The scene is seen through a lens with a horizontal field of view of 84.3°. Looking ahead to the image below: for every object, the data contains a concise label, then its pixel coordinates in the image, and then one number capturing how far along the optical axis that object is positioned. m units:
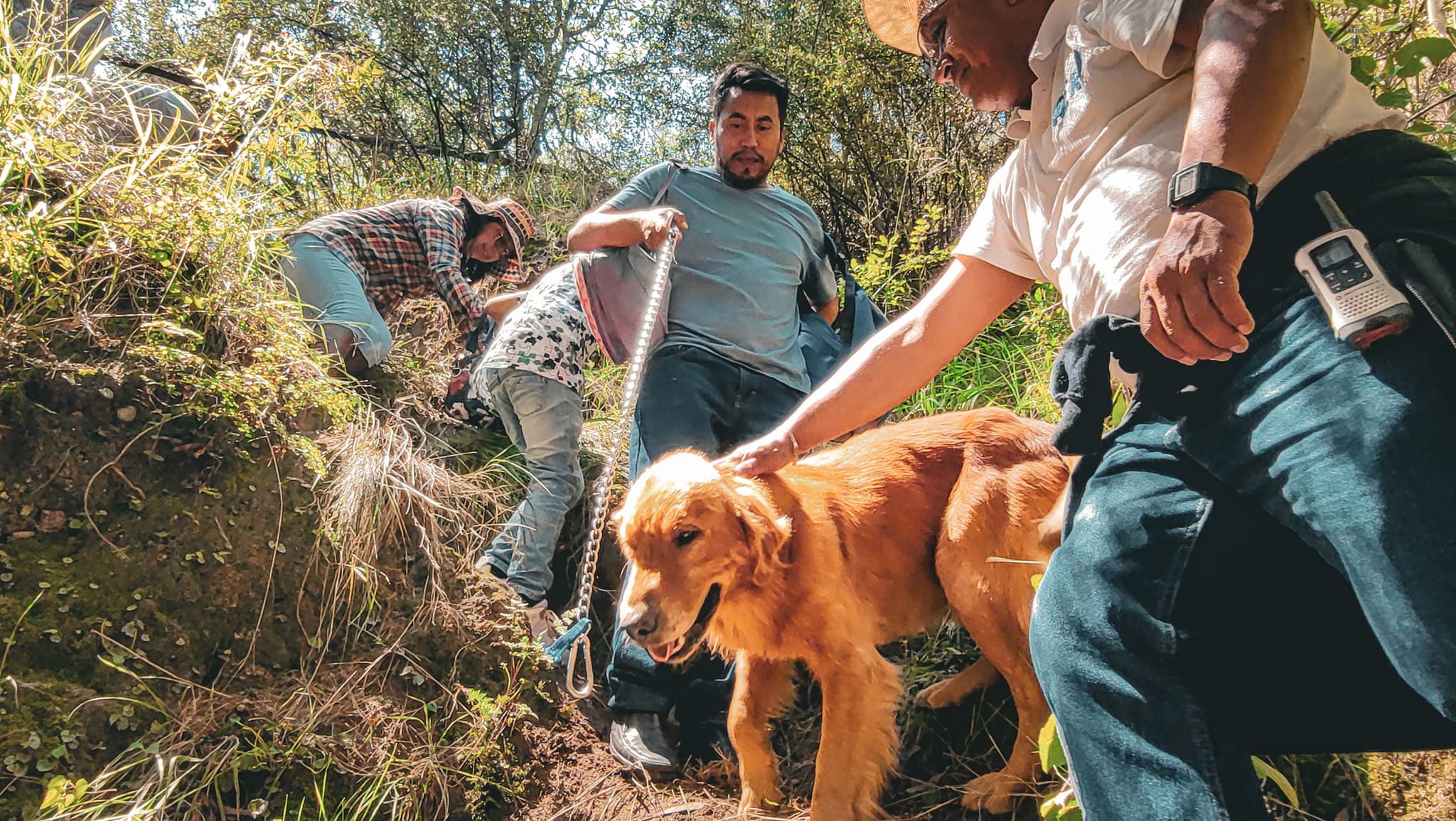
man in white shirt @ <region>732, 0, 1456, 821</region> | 0.97
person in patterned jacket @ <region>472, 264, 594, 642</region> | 4.08
